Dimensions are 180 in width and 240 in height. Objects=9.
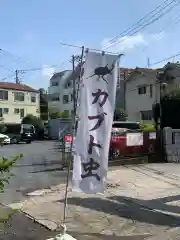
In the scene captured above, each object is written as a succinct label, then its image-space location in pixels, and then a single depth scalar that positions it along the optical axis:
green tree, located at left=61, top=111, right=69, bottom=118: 58.71
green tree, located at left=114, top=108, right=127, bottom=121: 40.41
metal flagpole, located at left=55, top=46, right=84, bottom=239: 6.25
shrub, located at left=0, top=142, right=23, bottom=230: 4.59
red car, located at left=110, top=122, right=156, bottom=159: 16.45
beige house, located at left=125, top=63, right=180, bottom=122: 37.75
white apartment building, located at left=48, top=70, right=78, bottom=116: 65.38
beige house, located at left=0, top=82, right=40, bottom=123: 51.50
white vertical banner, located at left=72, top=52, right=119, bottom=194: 6.23
